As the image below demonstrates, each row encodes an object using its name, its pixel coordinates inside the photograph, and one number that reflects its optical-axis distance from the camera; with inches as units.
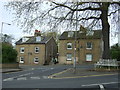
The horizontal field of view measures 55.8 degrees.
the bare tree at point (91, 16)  436.9
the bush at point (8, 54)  705.1
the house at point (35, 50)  1121.6
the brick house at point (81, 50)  1038.2
